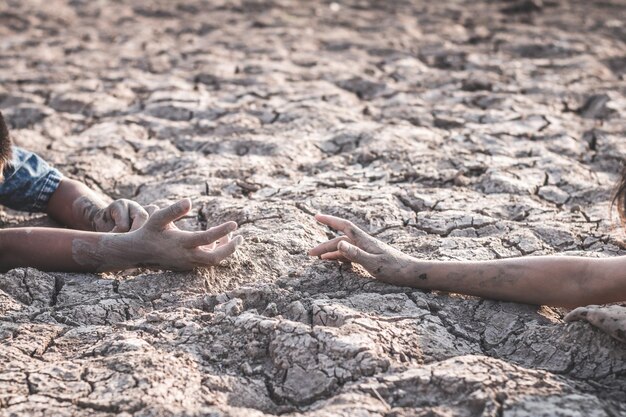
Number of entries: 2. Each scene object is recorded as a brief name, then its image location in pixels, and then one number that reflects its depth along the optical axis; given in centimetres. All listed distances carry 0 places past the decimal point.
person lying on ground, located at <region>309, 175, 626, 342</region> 185
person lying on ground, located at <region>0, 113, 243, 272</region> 206
